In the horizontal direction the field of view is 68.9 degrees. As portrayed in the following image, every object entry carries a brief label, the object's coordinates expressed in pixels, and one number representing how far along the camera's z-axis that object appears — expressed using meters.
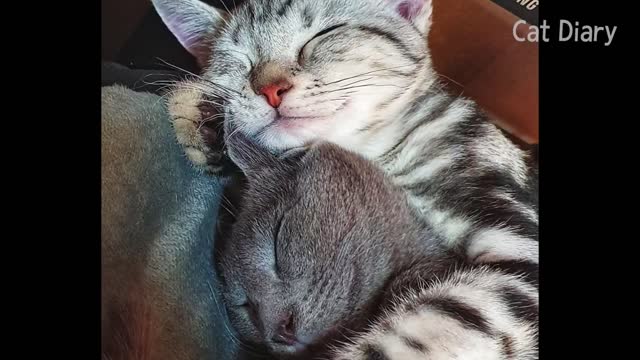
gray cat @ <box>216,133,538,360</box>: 0.16
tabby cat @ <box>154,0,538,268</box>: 0.18
